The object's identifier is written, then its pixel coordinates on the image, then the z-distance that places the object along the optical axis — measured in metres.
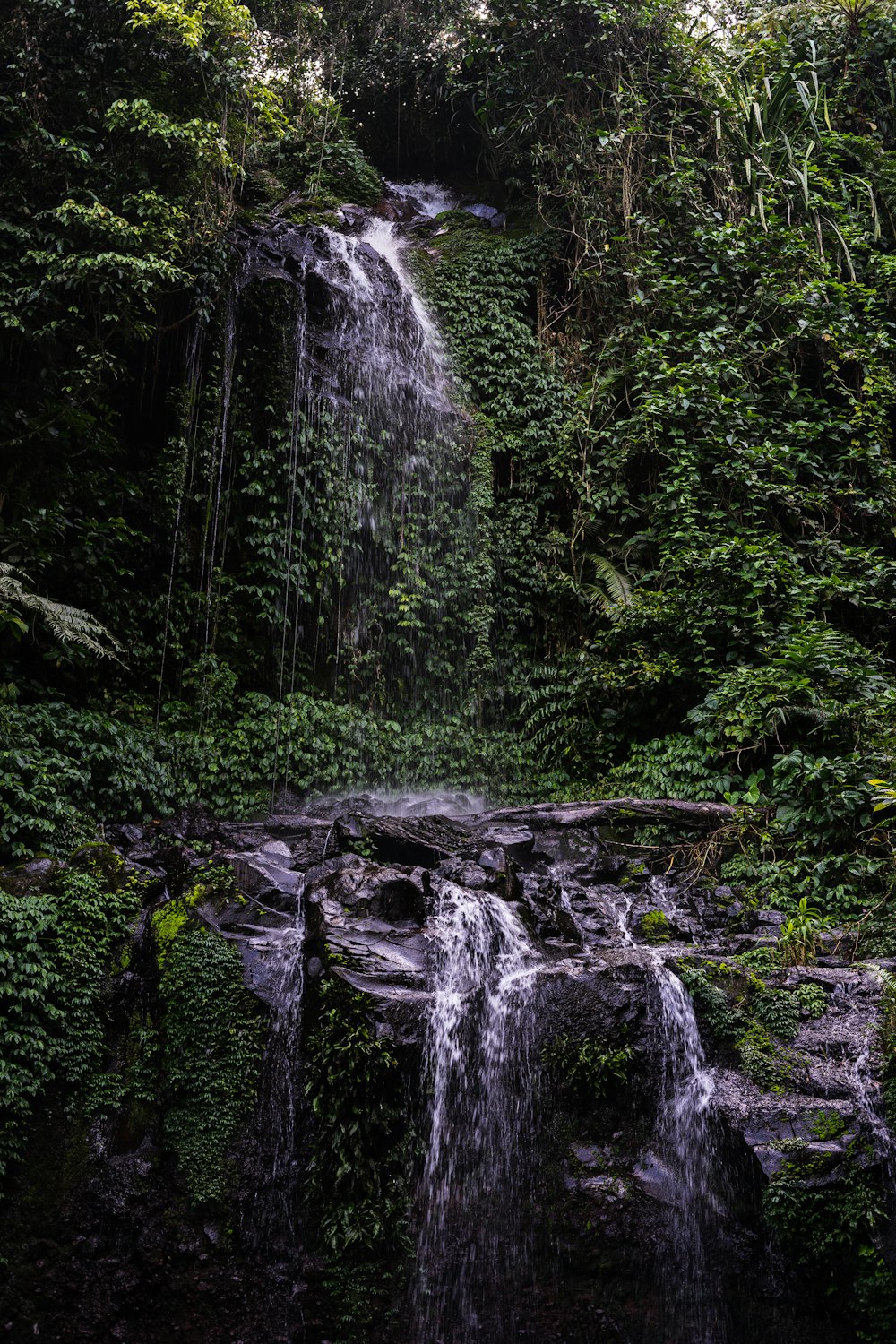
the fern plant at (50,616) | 7.31
